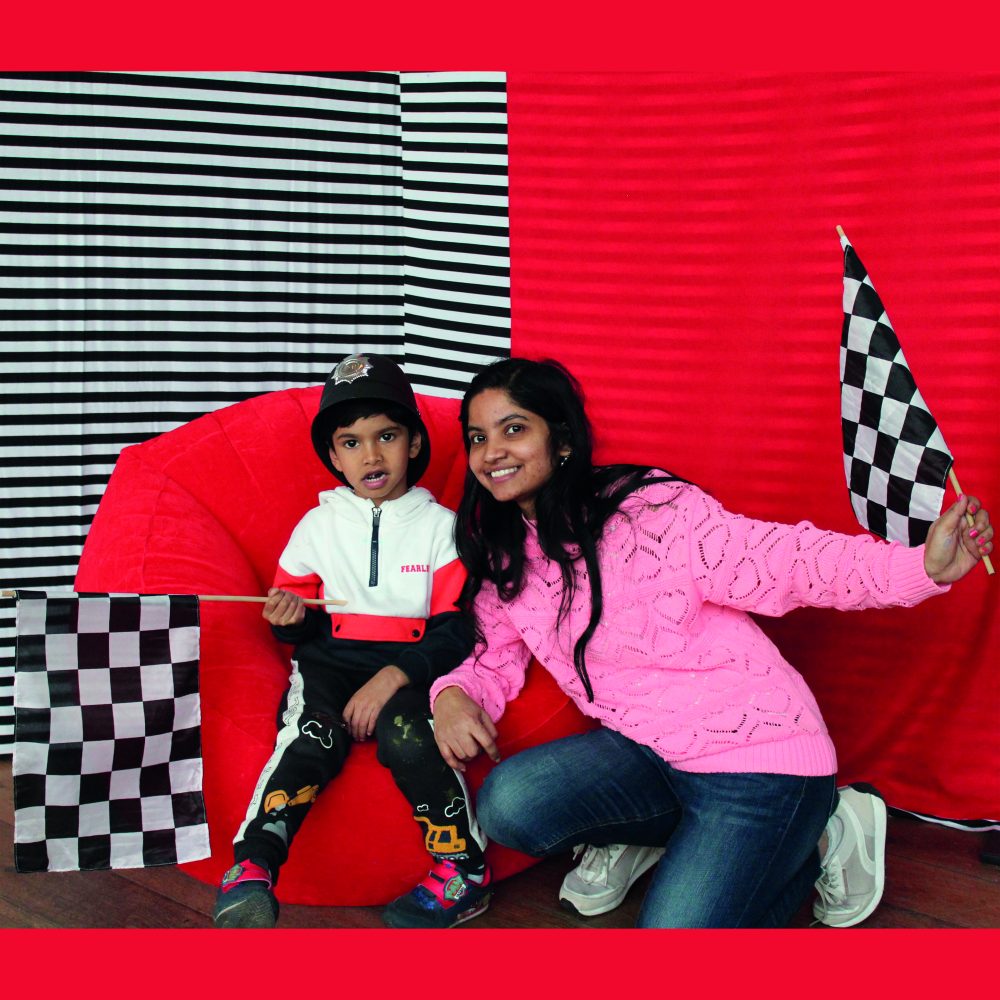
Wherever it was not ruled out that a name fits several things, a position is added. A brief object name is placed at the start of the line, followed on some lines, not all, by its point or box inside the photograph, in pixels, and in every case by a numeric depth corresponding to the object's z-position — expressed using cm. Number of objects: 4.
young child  186
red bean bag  191
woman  173
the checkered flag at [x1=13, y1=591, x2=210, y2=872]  180
